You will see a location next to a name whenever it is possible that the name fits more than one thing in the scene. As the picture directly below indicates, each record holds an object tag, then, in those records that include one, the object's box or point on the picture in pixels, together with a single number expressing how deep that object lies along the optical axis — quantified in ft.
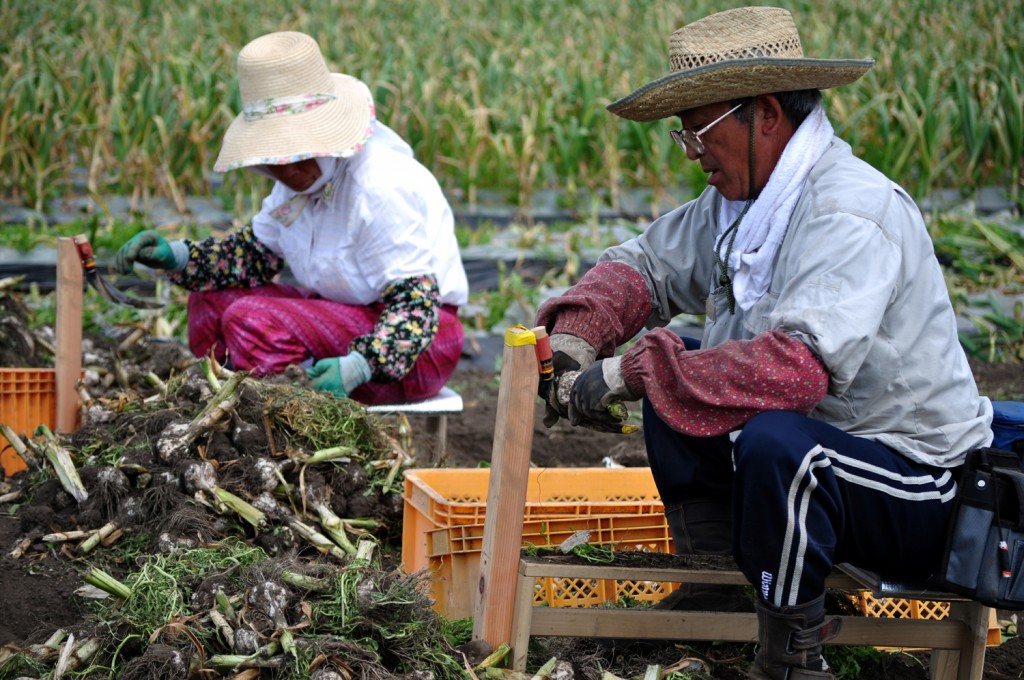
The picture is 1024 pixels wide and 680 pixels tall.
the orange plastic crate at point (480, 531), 16.17
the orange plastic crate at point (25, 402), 21.75
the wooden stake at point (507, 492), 13.50
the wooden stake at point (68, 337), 21.67
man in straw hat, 12.53
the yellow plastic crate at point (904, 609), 16.15
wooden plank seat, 13.79
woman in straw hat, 21.91
